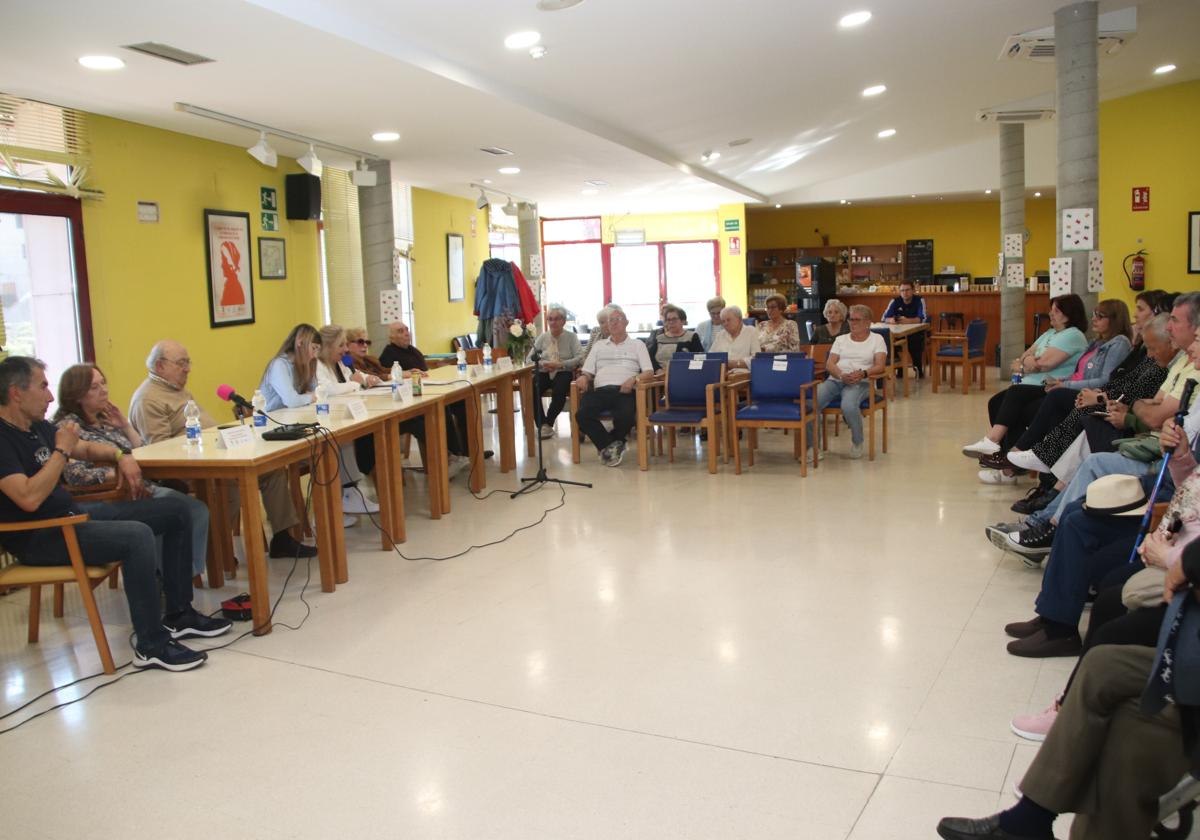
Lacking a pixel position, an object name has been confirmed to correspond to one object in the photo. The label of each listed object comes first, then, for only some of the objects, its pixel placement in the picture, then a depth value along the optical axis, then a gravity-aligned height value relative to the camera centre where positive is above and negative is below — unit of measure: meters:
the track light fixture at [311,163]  7.69 +1.42
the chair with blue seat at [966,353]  10.80 -0.53
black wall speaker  8.93 +1.34
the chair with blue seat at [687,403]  6.80 -0.63
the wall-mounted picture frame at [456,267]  13.02 +0.88
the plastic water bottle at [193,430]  4.12 -0.39
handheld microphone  3.99 -0.25
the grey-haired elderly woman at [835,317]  8.83 -0.04
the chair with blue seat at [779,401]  6.57 -0.63
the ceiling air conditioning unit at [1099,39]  6.67 +2.02
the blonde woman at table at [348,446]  5.61 -0.69
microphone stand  6.49 -1.10
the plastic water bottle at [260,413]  4.59 -0.37
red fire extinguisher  10.42 +0.32
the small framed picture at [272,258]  8.64 +0.74
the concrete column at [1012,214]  10.94 +1.10
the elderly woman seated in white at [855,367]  7.10 -0.42
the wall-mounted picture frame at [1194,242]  10.18 +0.60
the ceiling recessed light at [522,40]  5.68 +1.75
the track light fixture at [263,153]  6.90 +1.37
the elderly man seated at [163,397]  4.53 -0.26
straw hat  3.22 -0.67
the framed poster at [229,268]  7.85 +0.62
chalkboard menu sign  16.88 +0.91
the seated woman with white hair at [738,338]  7.71 -0.17
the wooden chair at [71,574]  3.40 -0.83
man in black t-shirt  3.40 -0.67
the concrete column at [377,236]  9.12 +0.94
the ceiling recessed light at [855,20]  6.14 +1.93
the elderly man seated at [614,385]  7.22 -0.48
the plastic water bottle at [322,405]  4.68 -0.34
